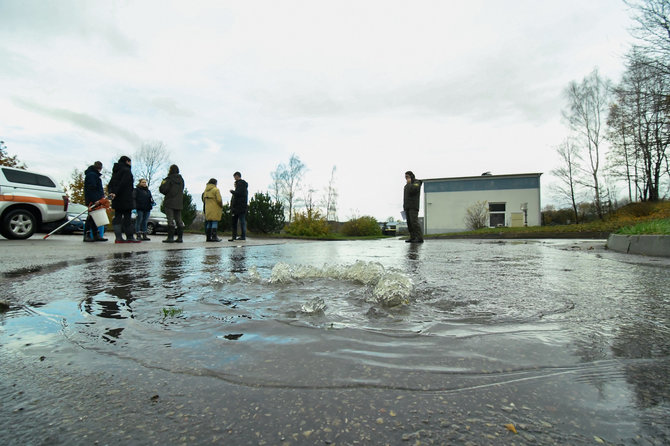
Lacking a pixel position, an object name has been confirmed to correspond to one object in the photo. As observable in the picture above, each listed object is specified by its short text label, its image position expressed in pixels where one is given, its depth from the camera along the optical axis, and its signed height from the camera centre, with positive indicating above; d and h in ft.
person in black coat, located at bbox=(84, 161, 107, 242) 28.55 +3.69
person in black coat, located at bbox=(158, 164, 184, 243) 30.96 +3.14
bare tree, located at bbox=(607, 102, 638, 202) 80.69 +20.37
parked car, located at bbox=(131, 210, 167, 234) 65.36 +1.80
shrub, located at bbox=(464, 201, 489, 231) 90.22 +3.59
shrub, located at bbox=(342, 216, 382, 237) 97.19 +1.07
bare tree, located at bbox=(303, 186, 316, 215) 128.36 +11.95
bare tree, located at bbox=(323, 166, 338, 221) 121.60 +10.18
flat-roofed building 113.60 +10.53
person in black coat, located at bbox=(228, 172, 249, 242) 36.11 +3.59
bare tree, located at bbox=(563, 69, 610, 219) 93.91 +31.91
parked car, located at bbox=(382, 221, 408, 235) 126.34 +1.01
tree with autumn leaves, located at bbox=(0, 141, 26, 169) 90.62 +19.68
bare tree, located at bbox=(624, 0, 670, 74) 50.78 +29.64
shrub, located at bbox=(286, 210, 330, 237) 73.33 +1.34
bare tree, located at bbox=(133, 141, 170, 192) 122.93 +24.14
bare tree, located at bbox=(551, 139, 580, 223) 101.64 +16.68
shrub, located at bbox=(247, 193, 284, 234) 68.95 +3.49
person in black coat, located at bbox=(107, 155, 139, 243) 28.32 +3.43
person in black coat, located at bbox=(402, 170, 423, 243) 31.78 +2.55
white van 28.86 +2.70
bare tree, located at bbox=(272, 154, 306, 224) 132.77 +19.65
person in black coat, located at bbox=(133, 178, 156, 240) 35.61 +2.92
